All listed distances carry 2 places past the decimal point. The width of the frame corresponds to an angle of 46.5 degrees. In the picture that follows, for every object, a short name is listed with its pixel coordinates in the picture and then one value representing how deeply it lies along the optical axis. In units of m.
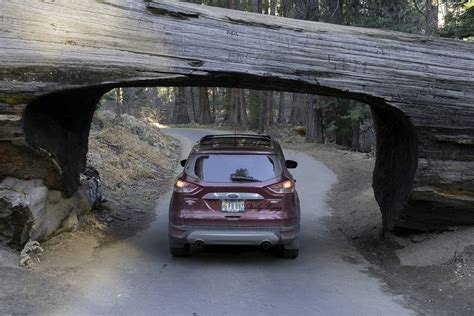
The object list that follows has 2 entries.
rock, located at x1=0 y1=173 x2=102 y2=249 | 7.98
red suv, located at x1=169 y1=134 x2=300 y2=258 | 8.26
